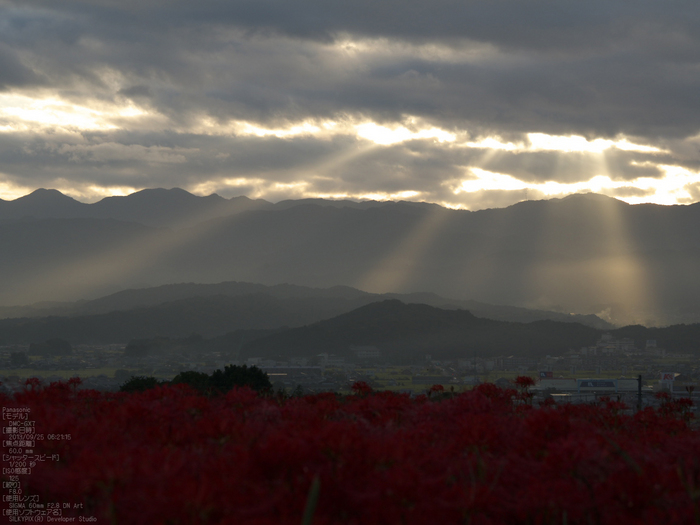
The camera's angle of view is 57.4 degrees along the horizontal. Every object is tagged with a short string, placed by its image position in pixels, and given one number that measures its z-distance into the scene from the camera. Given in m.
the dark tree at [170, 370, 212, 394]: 35.75
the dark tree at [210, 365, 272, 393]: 37.72
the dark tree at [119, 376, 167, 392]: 32.31
